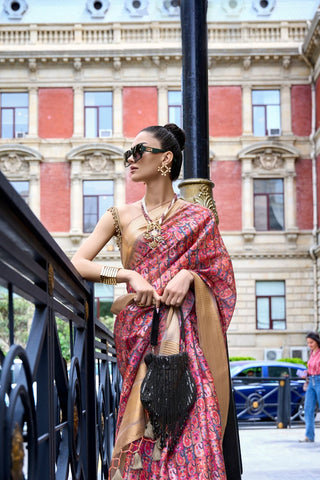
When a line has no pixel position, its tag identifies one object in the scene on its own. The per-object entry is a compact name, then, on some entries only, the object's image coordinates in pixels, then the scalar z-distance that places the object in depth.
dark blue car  15.98
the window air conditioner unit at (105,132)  32.34
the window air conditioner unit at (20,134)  32.50
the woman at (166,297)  3.09
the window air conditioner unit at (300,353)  30.62
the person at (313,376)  12.02
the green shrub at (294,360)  27.02
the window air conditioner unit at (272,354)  30.28
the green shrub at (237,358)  27.89
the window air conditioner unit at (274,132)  32.22
